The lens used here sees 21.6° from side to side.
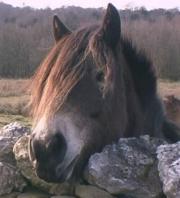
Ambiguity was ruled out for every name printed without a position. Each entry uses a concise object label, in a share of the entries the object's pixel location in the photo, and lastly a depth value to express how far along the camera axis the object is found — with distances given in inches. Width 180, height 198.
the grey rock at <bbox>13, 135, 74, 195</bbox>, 118.5
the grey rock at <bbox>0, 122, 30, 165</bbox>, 128.5
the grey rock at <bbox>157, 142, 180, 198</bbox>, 92.2
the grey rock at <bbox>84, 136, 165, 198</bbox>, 102.7
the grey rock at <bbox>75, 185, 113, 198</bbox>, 106.6
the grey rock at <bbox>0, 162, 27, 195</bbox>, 122.3
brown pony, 97.2
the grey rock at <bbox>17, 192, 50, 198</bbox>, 119.4
